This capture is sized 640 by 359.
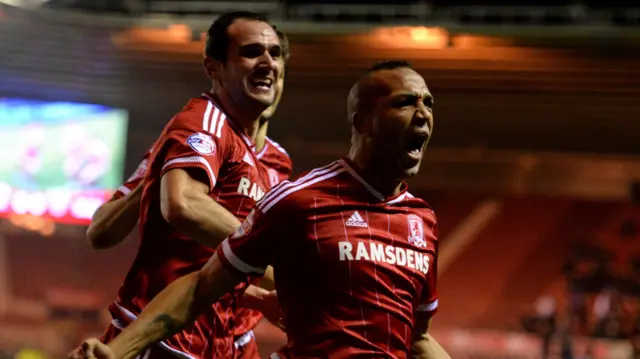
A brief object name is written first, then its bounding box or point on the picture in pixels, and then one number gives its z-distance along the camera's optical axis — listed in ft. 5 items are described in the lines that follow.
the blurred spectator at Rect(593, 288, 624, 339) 50.21
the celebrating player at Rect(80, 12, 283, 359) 15.55
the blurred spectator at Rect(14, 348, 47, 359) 56.90
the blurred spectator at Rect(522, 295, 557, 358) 50.85
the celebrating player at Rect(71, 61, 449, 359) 13.48
